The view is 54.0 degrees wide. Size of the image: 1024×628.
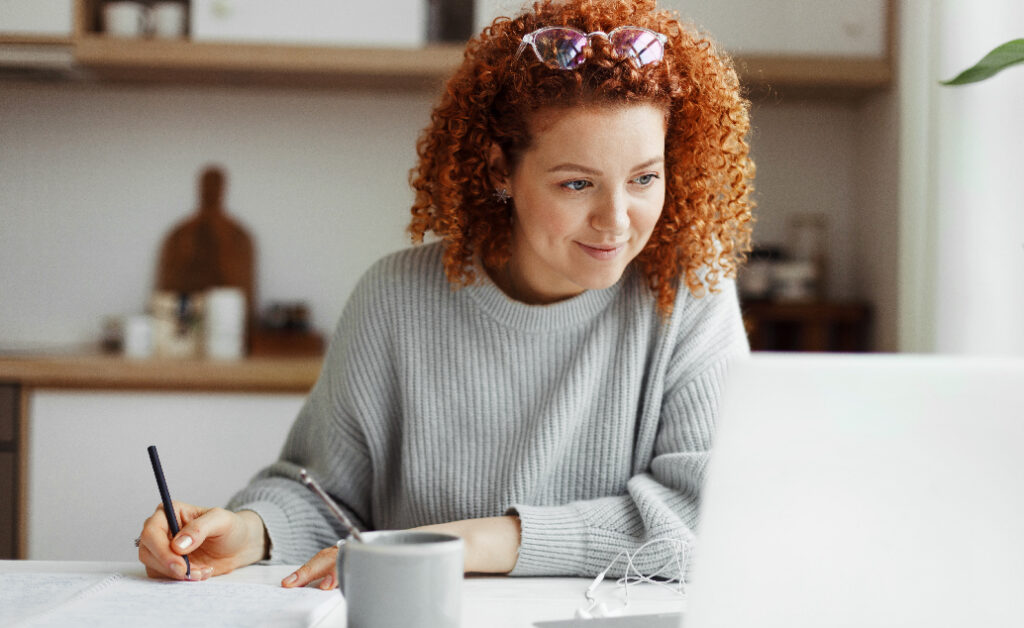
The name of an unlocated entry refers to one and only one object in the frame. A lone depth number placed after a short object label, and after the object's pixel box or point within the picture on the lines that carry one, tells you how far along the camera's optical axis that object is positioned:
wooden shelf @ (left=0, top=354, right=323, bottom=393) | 2.34
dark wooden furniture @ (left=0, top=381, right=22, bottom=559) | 2.36
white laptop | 0.50
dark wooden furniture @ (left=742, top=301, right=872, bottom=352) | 2.68
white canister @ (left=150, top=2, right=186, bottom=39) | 2.60
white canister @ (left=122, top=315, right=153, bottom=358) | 2.66
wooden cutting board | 2.85
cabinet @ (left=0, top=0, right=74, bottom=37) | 2.49
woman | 1.08
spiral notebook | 0.73
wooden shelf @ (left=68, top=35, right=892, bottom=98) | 2.51
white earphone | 0.88
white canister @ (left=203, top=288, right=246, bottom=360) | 2.69
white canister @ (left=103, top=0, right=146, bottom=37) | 2.57
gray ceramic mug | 0.63
